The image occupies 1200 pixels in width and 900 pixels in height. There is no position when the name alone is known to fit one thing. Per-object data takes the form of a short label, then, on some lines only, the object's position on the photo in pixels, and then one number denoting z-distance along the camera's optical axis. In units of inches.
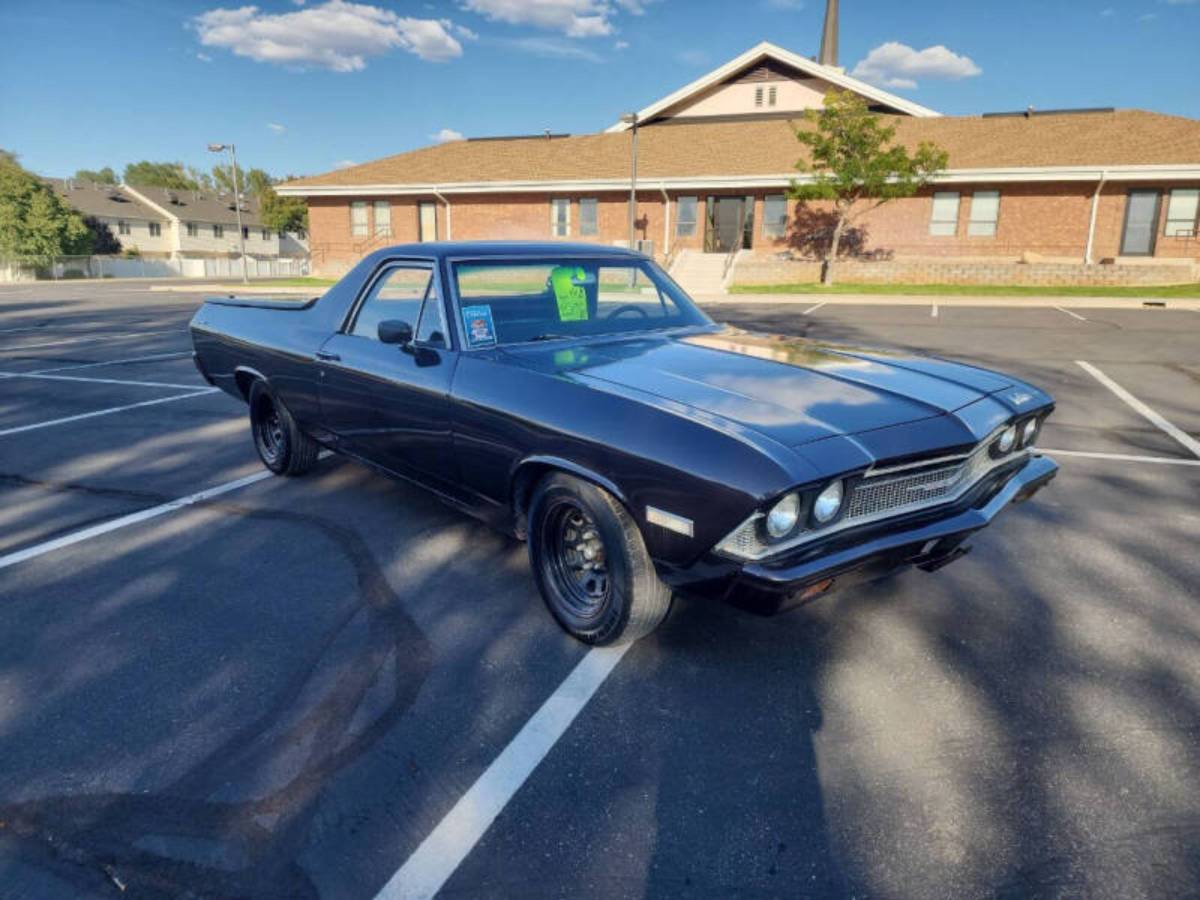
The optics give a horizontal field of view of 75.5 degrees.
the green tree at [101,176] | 4719.5
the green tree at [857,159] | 983.6
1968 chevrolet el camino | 99.2
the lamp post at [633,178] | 998.2
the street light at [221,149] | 1170.6
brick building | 1034.1
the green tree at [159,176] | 4414.4
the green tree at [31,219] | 1966.0
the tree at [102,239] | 2428.6
